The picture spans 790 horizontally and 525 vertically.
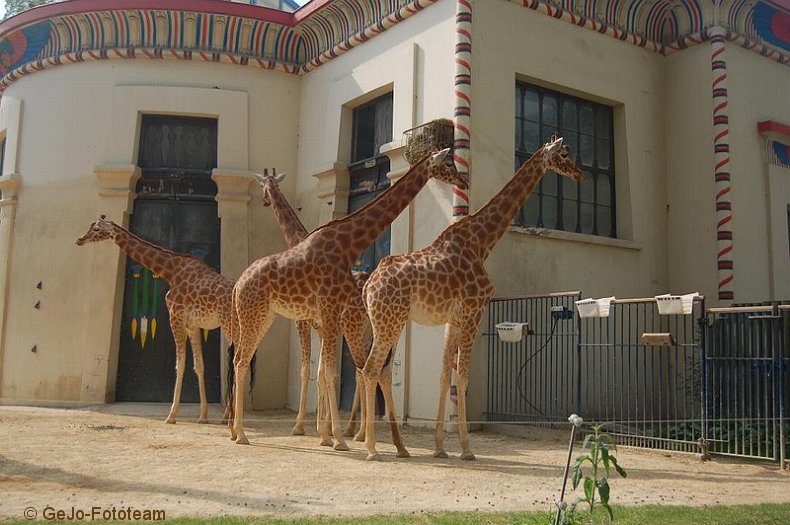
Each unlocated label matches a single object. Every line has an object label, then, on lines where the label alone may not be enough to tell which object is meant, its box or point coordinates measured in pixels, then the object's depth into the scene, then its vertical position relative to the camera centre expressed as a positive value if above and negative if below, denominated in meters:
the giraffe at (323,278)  8.77 +0.89
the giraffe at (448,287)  8.09 +0.76
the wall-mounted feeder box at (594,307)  9.33 +0.70
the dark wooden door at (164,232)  13.70 +2.17
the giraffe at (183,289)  11.05 +0.91
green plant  4.36 -0.65
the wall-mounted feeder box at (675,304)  8.60 +0.71
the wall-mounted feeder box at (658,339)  8.76 +0.32
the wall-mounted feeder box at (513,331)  9.80 +0.39
